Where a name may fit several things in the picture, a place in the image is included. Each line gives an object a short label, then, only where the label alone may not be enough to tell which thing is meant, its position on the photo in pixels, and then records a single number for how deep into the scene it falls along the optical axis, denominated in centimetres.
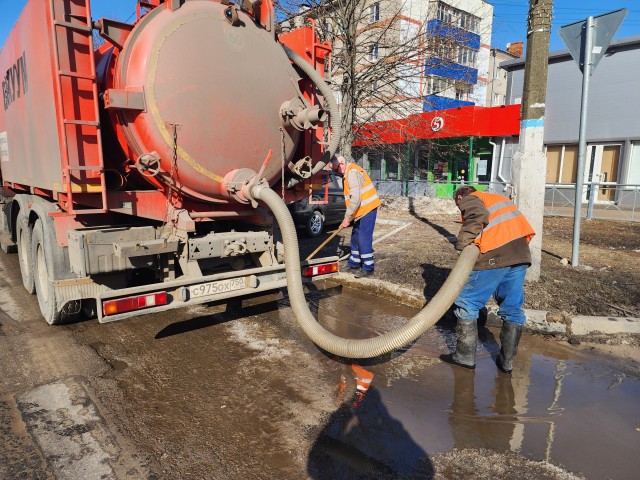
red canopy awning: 1576
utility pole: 507
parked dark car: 917
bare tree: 1067
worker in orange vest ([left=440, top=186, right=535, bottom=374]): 344
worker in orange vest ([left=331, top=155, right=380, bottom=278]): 582
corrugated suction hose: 317
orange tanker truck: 350
